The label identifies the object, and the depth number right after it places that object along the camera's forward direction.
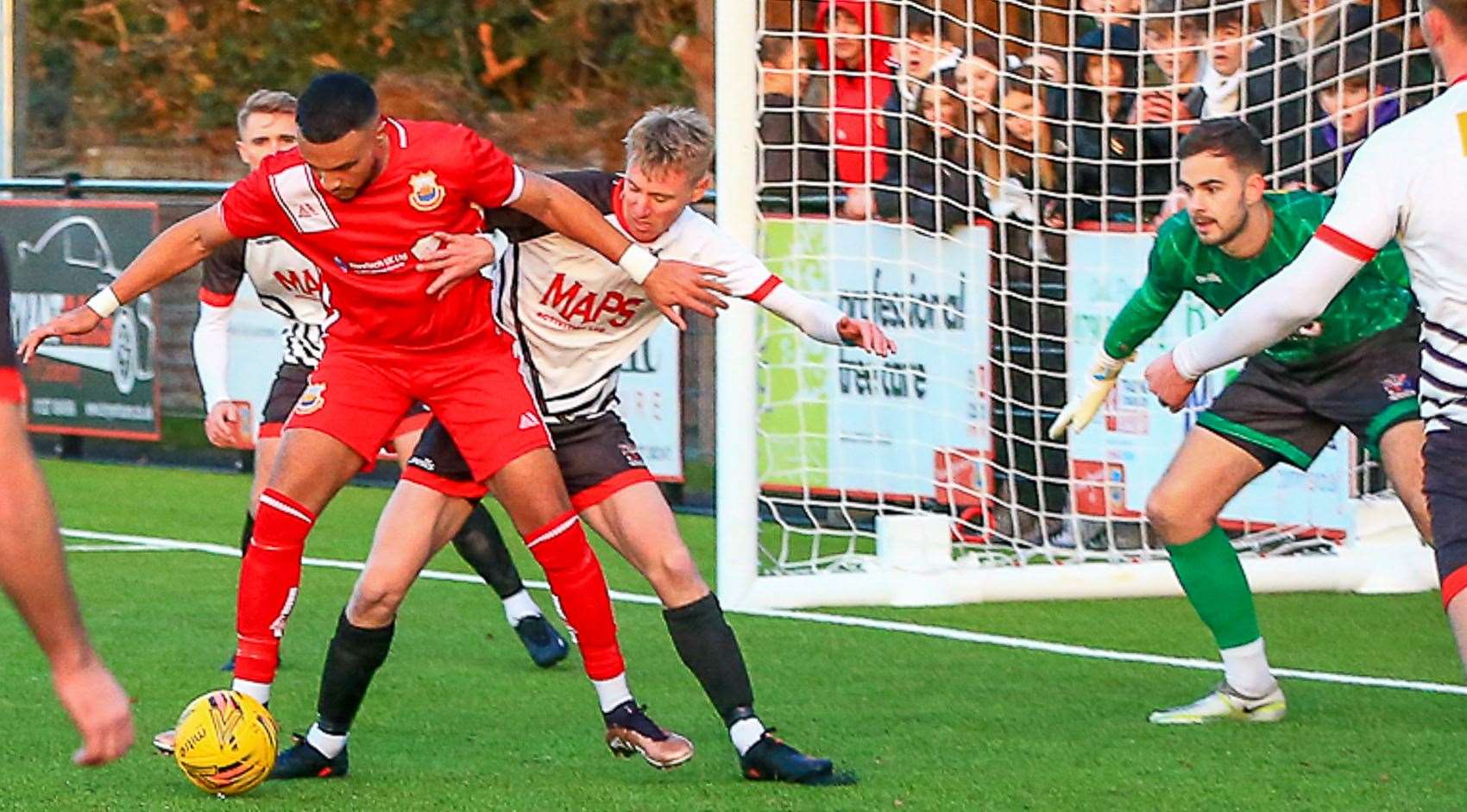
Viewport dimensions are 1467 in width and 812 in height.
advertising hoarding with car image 23.94
